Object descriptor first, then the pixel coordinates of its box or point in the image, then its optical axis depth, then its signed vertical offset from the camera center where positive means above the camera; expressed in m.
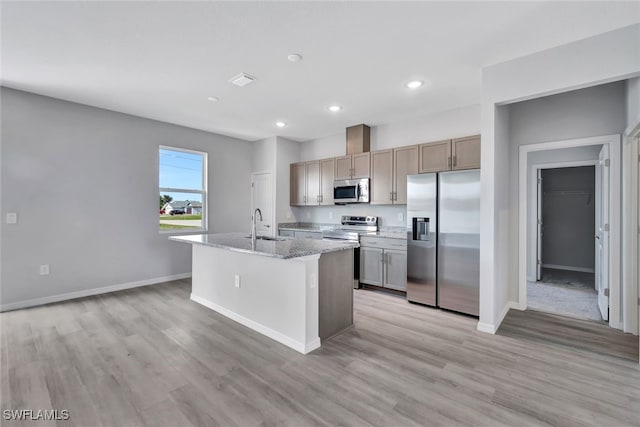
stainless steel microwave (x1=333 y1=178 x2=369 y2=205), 4.80 +0.35
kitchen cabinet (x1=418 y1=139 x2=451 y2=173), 3.88 +0.77
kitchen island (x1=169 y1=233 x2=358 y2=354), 2.54 -0.77
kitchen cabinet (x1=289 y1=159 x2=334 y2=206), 5.39 +0.56
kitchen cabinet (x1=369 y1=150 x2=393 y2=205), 4.54 +0.54
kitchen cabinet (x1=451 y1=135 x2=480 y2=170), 3.64 +0.76
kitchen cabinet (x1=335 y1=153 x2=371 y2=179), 4.84 +0.79
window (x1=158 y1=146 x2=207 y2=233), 4.94 +0.39
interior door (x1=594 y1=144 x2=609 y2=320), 3.15 -0.39
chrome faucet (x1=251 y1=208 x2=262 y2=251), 2.86 -0.29
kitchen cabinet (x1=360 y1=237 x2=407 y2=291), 4.09 -0.77
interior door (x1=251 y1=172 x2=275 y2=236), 5.93 +0.26
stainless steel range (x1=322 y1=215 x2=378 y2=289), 4.58 -0.34
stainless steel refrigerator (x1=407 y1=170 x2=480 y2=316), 3.29 -0.36
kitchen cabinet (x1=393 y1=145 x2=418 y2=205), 4.26 +0.65
